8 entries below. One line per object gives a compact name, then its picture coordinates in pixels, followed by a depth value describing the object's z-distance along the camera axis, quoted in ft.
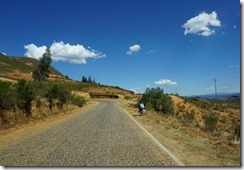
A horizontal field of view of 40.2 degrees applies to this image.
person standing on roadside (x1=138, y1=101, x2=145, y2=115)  97.50
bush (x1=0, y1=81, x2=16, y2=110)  61.67
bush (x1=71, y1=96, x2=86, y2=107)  145.32
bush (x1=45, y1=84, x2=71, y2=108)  102.01
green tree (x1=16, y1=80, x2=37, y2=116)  72.69
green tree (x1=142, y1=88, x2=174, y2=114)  136.05
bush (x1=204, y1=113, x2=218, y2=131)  69.77
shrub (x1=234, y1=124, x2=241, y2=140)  45.87
